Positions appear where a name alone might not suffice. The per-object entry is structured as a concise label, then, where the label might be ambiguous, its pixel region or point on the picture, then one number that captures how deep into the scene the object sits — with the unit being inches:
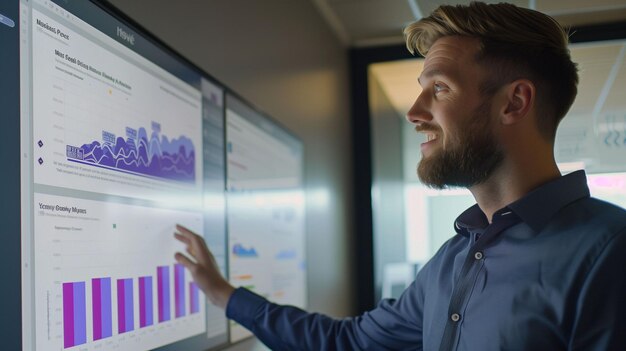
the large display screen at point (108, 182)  42.3
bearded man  45.3
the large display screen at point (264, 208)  76.2
